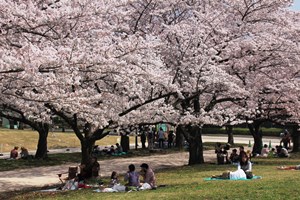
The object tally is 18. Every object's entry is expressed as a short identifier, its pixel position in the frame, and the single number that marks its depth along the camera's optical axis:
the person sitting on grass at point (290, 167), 17.89
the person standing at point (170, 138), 37.33
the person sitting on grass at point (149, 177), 14.00
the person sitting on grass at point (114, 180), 14.22
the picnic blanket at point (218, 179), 15.06
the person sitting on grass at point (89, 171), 15.97
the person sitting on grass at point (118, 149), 29.73
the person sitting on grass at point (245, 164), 15.77
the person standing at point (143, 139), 35.93
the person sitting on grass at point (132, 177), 14.09
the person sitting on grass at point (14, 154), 25.29
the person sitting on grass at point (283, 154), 25.98
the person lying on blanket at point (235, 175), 14.83
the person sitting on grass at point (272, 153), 27.17
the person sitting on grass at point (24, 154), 25.05
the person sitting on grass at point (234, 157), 22.29
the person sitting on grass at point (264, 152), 26.49
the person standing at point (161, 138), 36.22
